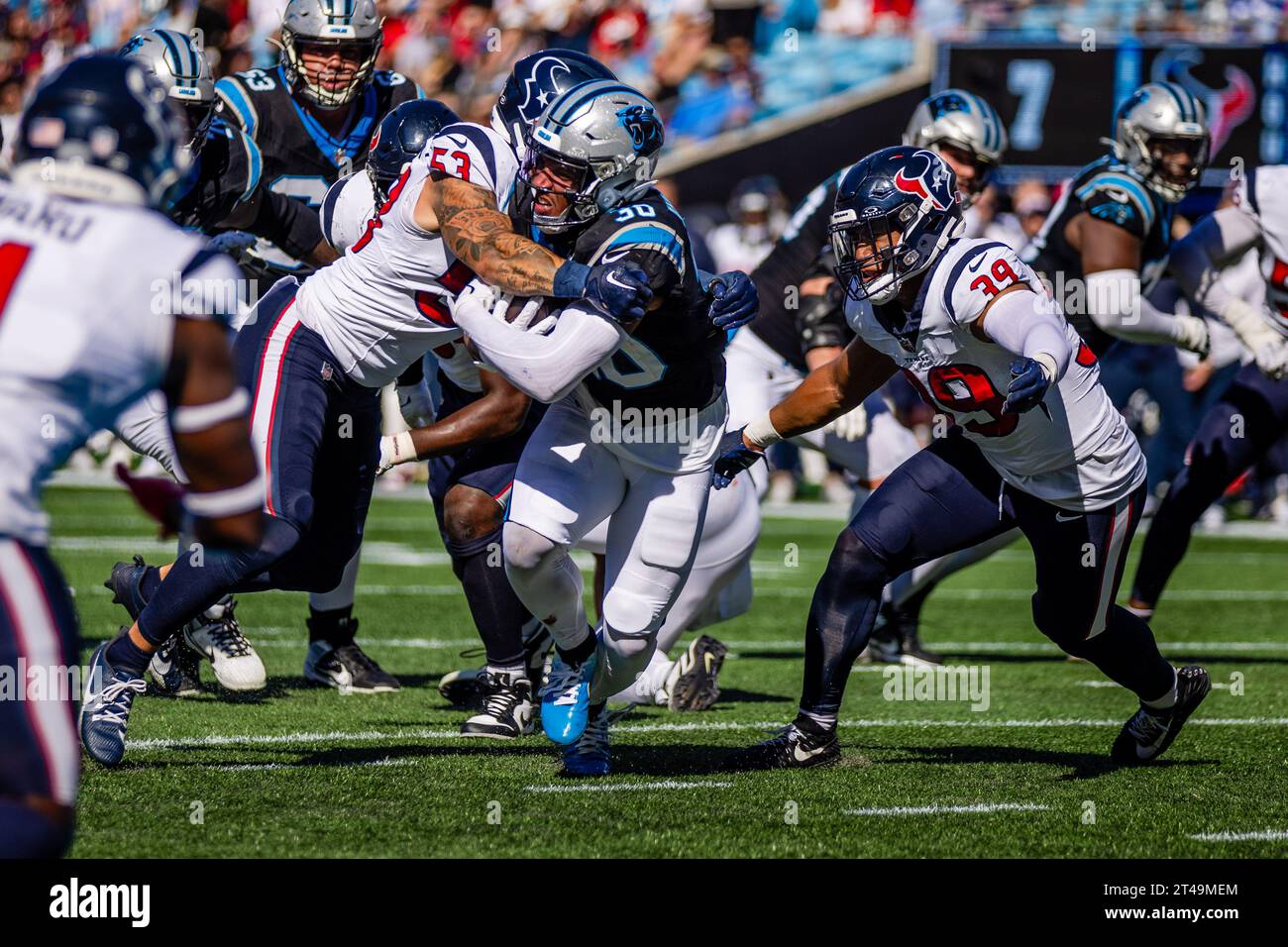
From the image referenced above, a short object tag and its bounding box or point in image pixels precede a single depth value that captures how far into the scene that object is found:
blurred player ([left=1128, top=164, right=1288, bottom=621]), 13.17
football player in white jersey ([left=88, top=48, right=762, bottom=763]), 8.66
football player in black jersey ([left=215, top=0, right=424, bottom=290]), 12.29
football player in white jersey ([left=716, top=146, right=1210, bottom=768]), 8.74
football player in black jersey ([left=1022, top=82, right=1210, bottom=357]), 12.67
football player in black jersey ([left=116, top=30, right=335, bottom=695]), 10.46
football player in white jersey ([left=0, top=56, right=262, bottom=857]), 5.23
